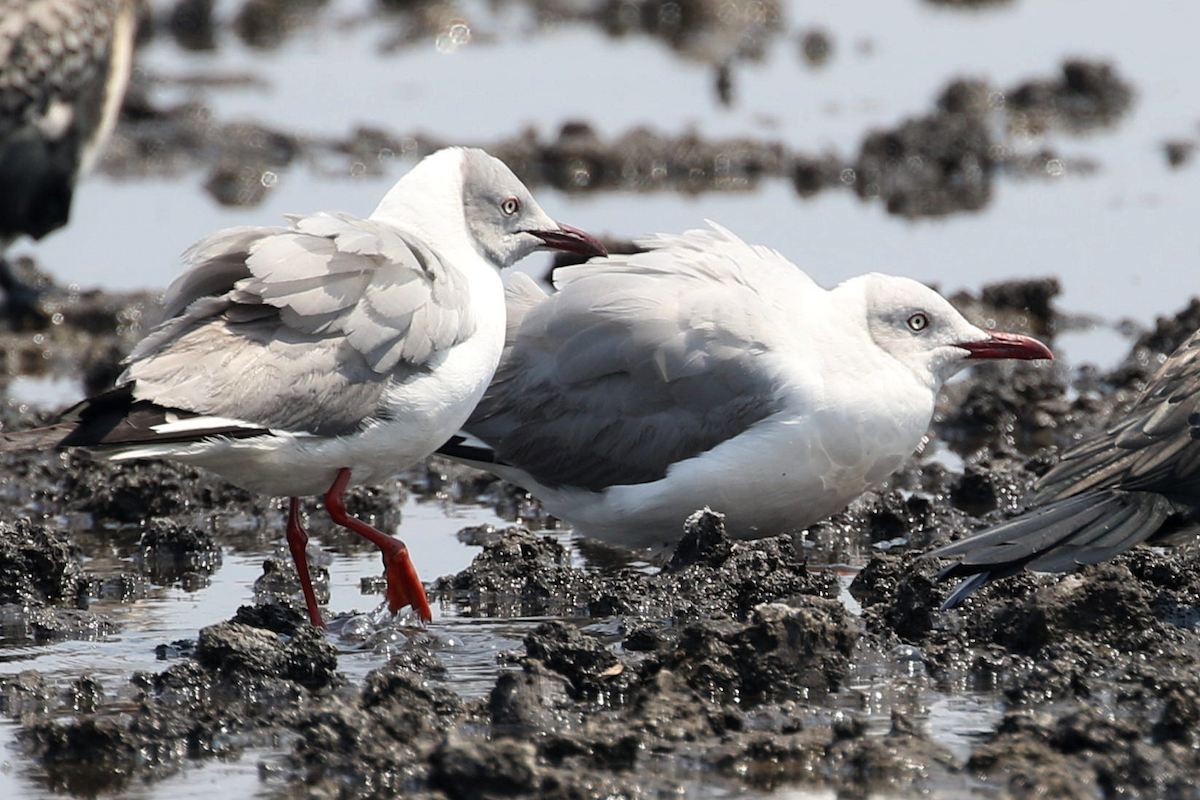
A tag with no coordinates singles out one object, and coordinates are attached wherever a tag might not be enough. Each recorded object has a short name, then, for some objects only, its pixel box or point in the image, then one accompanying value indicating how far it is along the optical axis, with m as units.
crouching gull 14.87
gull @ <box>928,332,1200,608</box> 13.58
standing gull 12.74
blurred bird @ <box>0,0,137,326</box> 22.61
